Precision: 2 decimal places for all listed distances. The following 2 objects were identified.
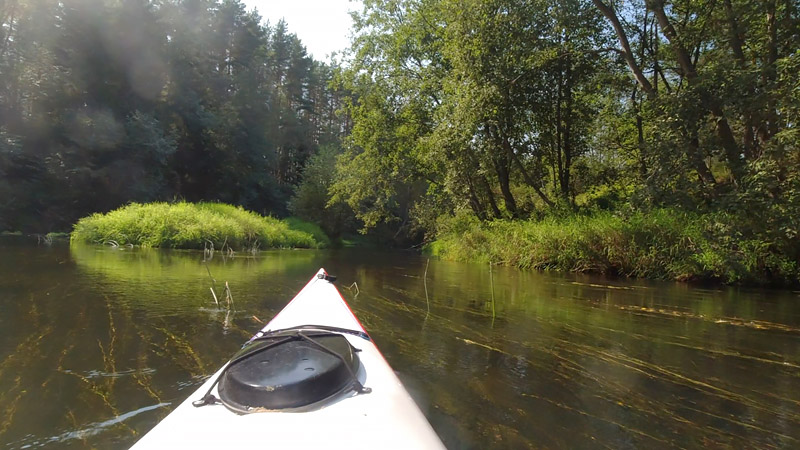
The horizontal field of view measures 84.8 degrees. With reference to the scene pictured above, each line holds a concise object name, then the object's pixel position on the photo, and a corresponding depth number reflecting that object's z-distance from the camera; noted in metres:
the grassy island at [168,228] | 13.98
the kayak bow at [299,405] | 1.31
